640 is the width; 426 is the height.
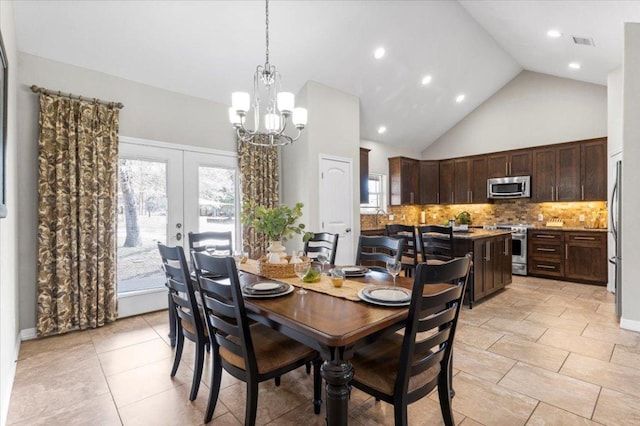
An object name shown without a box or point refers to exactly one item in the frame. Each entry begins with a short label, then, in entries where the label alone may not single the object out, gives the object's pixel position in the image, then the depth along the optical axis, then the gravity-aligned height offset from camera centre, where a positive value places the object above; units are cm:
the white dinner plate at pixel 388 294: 165 -46
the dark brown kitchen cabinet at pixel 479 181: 666 +63
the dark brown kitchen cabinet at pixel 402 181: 686 +66
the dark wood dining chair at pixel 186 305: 204 -62
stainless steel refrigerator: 346 -30
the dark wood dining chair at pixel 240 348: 161 -80
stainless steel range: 576 -71
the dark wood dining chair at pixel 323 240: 302 -30
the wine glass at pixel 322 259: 239 -37
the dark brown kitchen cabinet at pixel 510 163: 612 +93
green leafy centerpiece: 228 -9
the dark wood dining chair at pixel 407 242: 377 -38
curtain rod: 309 +119
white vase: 239 -29
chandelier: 247 +82
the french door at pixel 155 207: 373 +5
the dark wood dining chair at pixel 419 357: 142 -76
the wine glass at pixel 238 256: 288 -43
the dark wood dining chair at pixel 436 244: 365 -39
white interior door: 475 +14
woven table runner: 183 -48
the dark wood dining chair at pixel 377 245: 256 -29
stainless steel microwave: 605 +46
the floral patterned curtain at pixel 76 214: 312 -3
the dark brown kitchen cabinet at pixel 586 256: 500 -74
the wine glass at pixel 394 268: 200 -36
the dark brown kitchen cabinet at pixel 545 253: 542 -75
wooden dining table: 134 -51
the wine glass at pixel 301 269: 206 -38
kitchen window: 680 +40
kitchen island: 398 -66
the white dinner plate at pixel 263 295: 179 -48
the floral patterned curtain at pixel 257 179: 455 +47
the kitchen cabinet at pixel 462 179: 688 +68
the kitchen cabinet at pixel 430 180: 730 +70
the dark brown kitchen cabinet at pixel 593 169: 529 +69
